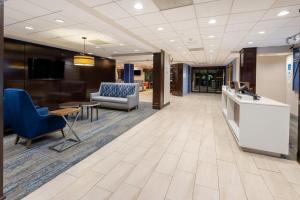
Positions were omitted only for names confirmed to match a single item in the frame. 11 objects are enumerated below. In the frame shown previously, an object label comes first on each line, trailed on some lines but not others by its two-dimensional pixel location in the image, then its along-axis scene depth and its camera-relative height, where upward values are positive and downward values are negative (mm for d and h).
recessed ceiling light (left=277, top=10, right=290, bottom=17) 2914 +1568
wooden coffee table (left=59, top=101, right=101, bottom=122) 4745 -375
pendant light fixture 4816 +1022
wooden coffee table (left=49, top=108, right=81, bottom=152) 2980 -1035
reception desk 2709 -562
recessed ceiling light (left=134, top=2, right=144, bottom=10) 2754 +1579
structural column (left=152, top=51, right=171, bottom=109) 6957 +686
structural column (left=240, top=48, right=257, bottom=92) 5801 +1062
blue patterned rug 1995 -1095
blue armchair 2809 -473
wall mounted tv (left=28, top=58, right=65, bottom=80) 5223 +874
